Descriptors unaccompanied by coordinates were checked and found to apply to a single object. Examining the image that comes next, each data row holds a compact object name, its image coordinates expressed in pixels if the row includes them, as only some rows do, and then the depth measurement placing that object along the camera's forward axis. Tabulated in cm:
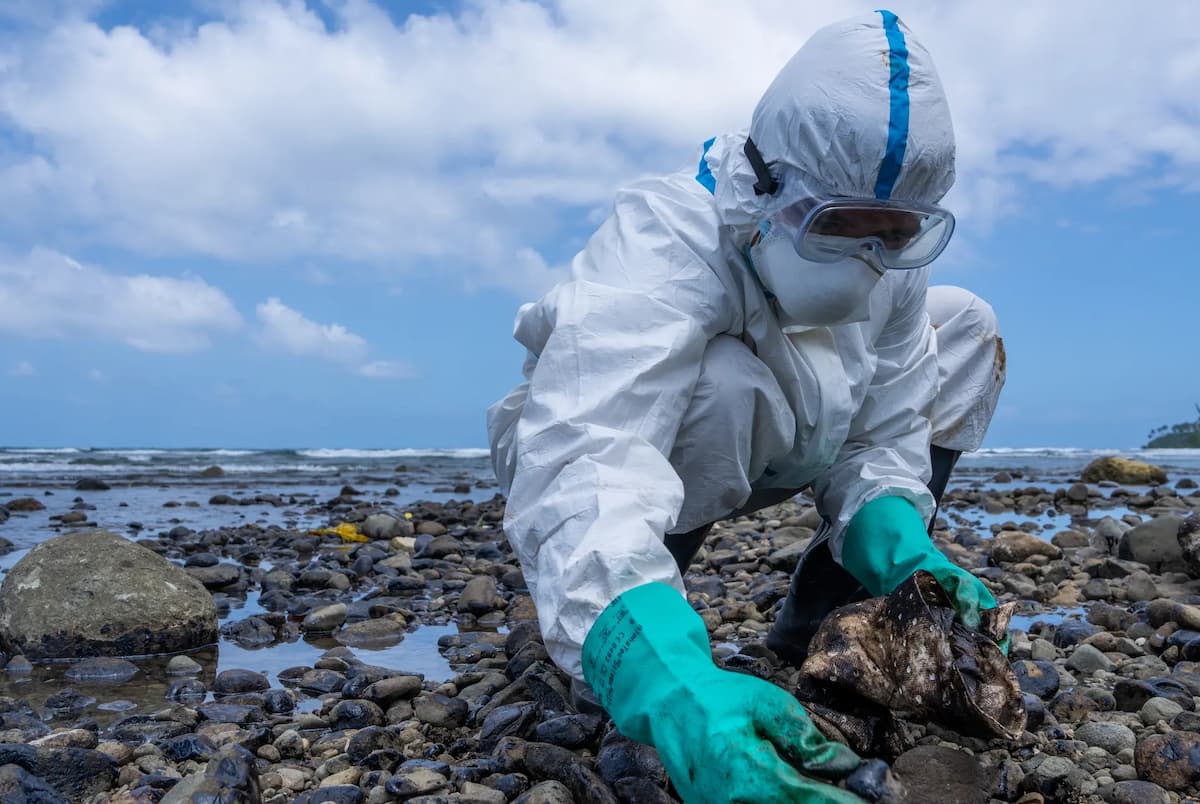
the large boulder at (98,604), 313
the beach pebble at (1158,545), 435
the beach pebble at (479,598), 379
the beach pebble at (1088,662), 275
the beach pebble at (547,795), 182
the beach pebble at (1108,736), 214
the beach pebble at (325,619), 359
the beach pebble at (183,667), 299
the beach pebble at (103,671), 295
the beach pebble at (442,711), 238
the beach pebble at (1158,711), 228
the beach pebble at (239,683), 276
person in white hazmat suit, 152
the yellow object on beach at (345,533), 636
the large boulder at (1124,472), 1228
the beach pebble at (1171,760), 189
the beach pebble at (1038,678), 249
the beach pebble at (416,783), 191
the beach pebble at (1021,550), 480
